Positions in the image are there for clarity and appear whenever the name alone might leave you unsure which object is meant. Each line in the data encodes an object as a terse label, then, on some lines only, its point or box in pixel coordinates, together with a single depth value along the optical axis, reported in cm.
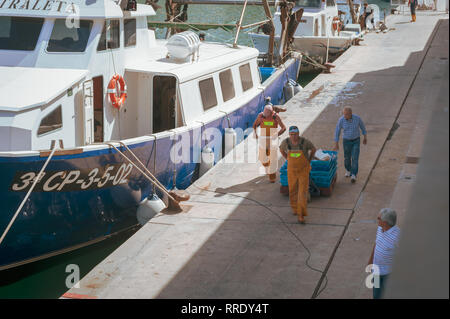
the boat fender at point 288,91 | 2298
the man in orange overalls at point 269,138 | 1311
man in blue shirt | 1229
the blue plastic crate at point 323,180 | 1217
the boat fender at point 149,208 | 1198
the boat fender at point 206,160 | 1442
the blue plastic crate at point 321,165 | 1214
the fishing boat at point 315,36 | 3102
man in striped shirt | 744
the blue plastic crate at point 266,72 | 2292
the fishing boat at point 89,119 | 1052
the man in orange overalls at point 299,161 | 1073
